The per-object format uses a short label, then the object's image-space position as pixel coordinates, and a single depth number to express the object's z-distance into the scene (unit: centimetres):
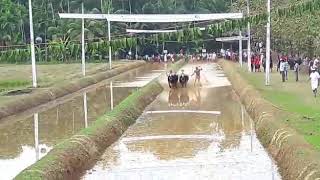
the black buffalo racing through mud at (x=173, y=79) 3728
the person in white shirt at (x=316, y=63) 3139
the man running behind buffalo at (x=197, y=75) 4047
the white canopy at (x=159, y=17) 3004
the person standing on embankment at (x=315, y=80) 2519
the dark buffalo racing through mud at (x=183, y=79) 3772
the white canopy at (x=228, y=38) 5765
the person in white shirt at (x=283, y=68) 3403
